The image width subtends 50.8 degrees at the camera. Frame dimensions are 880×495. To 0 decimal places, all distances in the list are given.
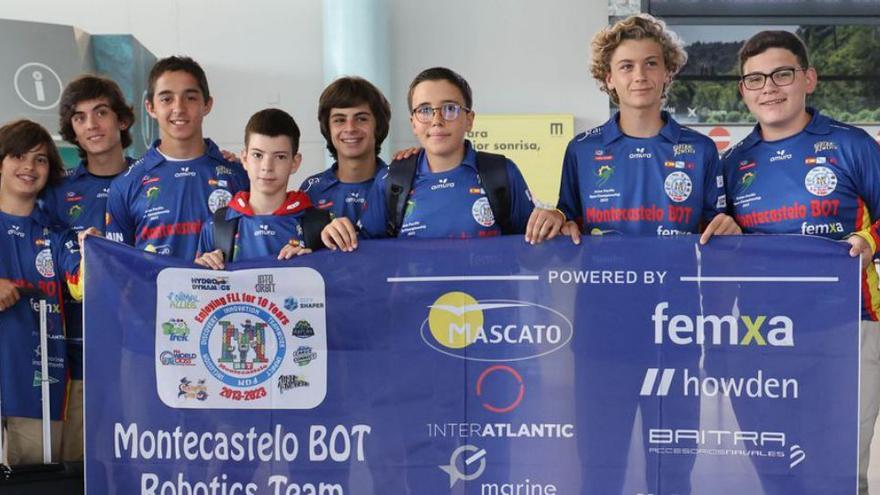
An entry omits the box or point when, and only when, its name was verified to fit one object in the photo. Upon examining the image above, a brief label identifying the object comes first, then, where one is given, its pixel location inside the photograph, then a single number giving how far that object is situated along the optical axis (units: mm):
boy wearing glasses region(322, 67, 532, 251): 3664
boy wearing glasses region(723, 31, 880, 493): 3625
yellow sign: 8883
